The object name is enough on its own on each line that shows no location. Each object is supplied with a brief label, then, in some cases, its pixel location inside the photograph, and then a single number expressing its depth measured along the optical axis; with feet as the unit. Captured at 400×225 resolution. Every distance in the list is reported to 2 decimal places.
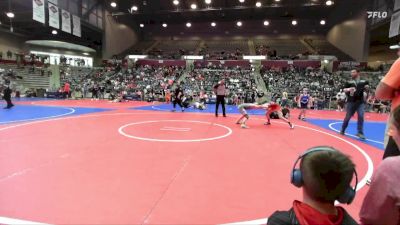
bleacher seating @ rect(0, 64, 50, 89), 92.07
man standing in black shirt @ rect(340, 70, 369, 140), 24.68
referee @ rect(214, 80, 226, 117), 38.96
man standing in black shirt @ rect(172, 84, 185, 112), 47.21
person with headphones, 4.20
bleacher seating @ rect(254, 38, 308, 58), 117.86
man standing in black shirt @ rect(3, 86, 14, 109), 42.32
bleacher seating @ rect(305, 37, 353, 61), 105.09
